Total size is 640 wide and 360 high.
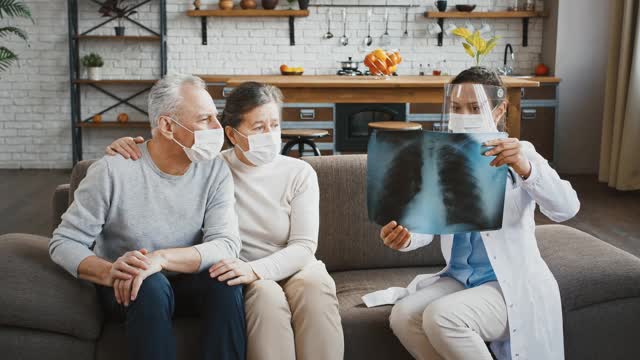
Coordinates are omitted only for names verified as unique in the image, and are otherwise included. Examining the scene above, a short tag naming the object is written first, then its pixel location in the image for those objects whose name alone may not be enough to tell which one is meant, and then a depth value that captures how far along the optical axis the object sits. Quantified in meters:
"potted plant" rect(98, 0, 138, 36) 7.09
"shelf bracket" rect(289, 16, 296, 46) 7.36
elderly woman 2.11
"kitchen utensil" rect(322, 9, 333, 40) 7.40
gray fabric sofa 2.14
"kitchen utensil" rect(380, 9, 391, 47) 7.41
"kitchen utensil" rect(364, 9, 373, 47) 7.40
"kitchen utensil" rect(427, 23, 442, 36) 7.37
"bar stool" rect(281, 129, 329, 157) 5.08
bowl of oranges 6.07
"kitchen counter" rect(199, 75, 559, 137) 5.70
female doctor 2.02
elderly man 2.04
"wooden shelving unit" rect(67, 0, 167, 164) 7.15
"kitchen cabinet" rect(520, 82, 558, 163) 6.79
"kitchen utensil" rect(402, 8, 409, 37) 7.43
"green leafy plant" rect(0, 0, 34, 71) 6.04
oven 6.17
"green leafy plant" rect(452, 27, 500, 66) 6.30
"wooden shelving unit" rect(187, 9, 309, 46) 7.10
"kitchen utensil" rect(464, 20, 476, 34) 7.43
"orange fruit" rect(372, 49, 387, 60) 6.07
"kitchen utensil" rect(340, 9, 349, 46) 7.39
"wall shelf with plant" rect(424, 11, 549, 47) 7.21
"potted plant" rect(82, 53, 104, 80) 7.15
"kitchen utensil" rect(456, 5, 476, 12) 7.27
